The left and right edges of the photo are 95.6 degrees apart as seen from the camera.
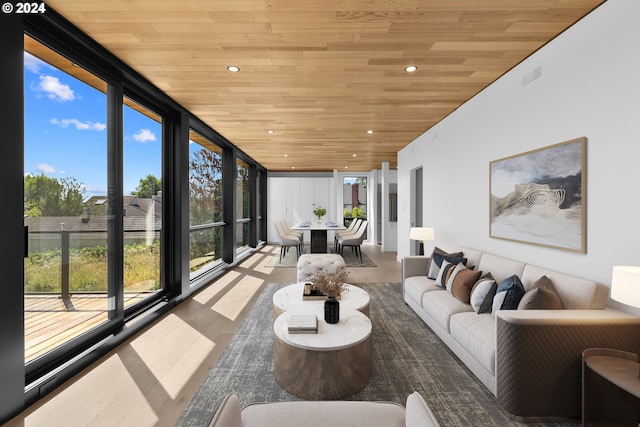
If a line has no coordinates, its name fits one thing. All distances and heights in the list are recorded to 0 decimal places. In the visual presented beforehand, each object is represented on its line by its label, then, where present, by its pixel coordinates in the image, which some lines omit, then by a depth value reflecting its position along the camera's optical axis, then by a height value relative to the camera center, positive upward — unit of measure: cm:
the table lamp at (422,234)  479 -41
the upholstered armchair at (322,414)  125 -92
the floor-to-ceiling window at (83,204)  213 +4
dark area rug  197 -137
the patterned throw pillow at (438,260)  362 -65
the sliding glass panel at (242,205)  819 +12
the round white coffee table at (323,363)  205 -111
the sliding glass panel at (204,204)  500 +10
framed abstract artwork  234 +12
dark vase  248 -87
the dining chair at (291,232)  899 -75
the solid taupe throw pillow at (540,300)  215 -68
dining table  777 -77
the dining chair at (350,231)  909 -71
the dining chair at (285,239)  777 -81
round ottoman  434 -85
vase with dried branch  248 -72
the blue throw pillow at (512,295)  232 -69
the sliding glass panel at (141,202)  332 +9
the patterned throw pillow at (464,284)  293 -77
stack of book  227 -91
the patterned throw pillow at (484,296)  263 -79
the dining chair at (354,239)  780 -81
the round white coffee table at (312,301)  293 -97
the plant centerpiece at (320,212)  950 -9
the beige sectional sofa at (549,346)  185 -90
